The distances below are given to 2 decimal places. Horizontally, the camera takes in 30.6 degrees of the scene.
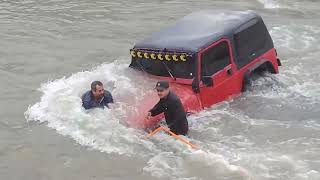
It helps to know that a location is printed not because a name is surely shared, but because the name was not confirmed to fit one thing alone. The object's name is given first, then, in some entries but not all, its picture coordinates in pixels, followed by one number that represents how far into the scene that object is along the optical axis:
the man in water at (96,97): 10.25
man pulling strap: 9.66
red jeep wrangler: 10.75
